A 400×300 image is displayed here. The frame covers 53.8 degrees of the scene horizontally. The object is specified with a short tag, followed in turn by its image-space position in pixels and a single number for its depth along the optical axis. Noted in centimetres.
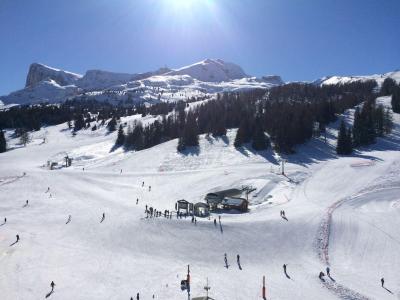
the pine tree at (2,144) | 12094
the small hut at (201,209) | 5491
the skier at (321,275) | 3615
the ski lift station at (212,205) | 5538
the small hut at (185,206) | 5549
